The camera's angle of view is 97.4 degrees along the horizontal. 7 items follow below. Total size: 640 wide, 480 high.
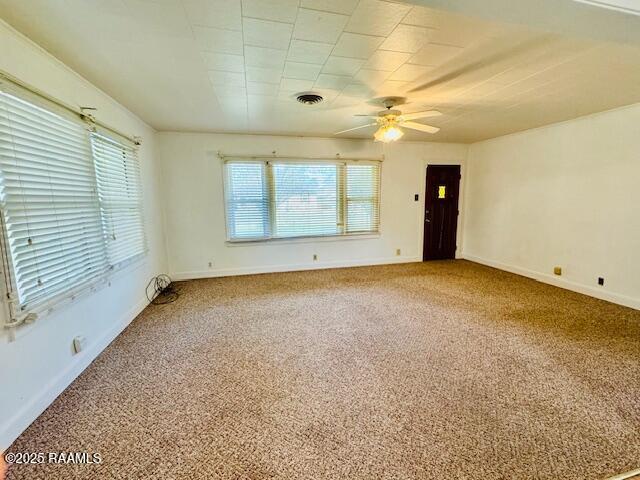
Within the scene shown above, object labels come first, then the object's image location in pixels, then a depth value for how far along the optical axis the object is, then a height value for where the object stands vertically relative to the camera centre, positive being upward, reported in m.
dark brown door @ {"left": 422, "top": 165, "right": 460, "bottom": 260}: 5.73 -0.29
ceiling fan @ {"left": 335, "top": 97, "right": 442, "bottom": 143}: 3.14 +0.88
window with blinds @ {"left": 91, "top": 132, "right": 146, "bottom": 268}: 2.78 +0.06
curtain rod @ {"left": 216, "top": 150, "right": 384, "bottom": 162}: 4.64 +0.75
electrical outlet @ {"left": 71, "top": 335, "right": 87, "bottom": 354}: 2.21 -1.11
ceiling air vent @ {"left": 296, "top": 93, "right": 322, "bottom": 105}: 2.97 +1.09
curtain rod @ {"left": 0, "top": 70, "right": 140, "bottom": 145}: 1.70 +0.76
